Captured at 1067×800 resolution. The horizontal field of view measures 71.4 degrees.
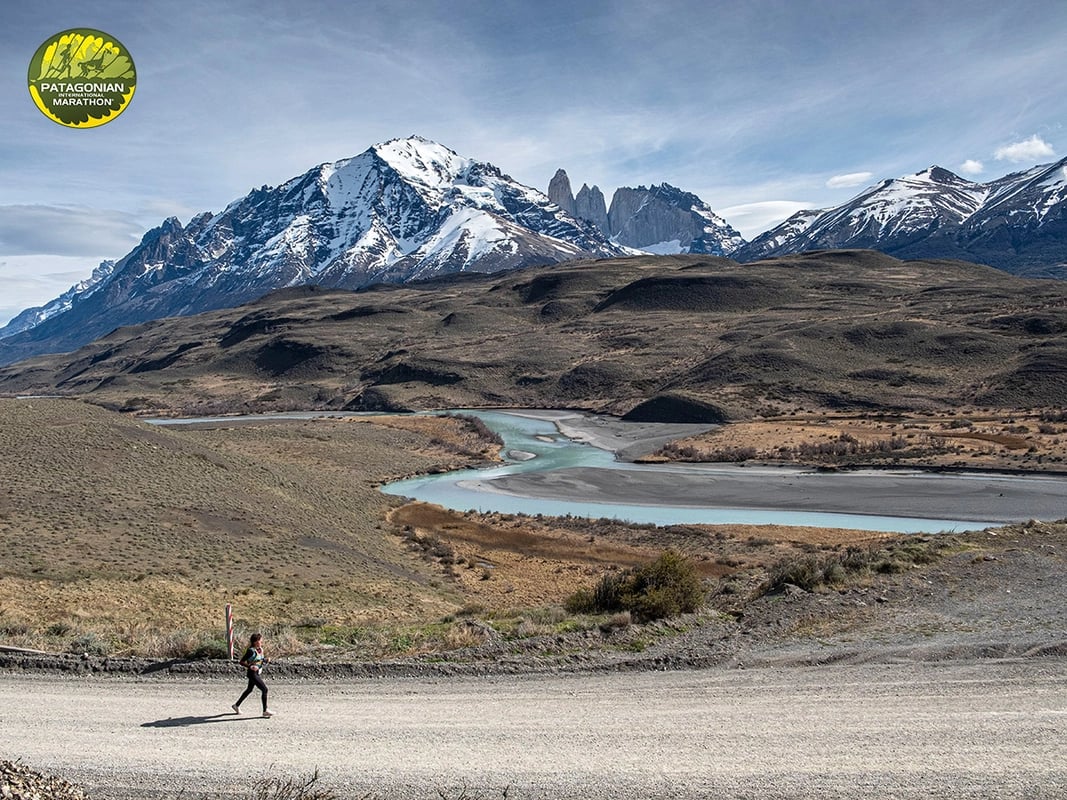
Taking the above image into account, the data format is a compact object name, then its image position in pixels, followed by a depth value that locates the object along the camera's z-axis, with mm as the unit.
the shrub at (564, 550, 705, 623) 16797
